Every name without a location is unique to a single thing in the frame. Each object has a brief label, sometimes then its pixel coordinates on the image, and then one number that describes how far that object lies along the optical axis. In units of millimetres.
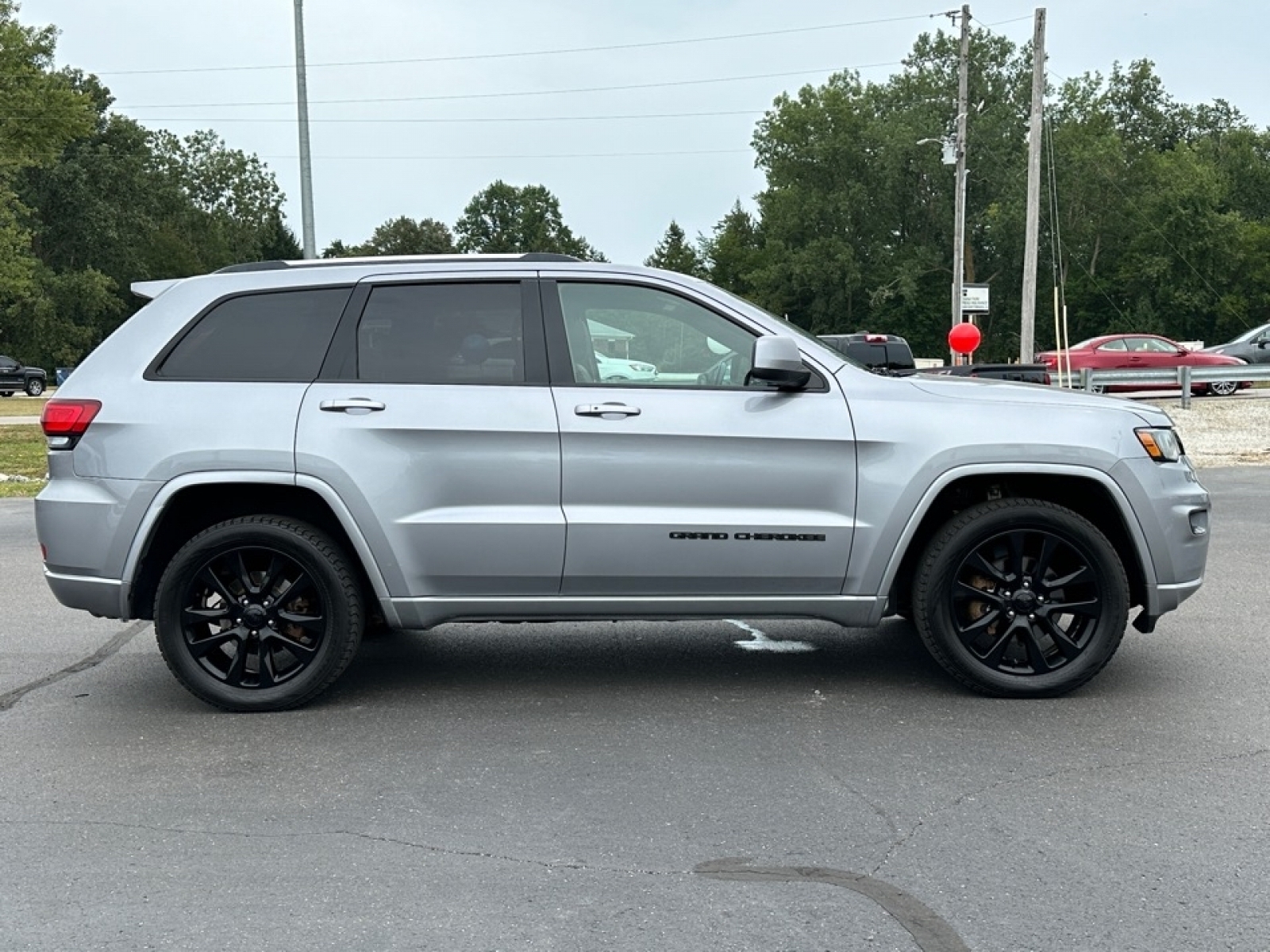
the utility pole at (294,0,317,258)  21516
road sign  29031
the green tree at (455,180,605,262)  137875
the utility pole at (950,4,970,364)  39062
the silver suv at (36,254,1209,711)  5309
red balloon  24281
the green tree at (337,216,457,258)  100688
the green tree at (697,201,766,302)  93312
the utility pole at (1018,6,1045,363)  28484
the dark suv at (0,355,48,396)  46969
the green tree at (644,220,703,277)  114250
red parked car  31047
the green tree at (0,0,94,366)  29703
